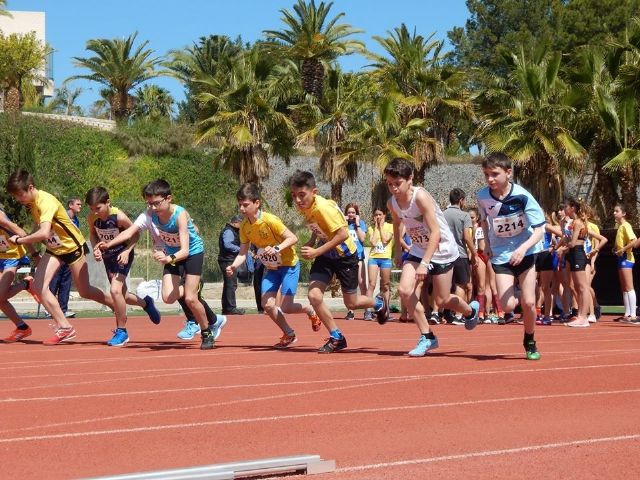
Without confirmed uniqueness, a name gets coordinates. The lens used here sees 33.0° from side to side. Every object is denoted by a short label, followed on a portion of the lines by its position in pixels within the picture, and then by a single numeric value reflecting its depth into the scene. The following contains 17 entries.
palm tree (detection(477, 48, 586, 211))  33.84
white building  80.06
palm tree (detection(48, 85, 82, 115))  75.50
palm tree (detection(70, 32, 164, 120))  60.81
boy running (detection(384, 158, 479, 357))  10.41
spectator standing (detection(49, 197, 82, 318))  18.91
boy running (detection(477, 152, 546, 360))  10.11
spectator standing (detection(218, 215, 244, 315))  20.34
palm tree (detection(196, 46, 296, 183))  39.62
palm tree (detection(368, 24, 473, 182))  40.62
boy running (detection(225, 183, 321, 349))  11.52
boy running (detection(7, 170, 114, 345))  12.40
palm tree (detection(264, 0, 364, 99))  49.75
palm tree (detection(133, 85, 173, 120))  76.62
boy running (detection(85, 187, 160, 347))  12.55
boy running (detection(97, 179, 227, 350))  11.75
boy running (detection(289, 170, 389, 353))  11.01
